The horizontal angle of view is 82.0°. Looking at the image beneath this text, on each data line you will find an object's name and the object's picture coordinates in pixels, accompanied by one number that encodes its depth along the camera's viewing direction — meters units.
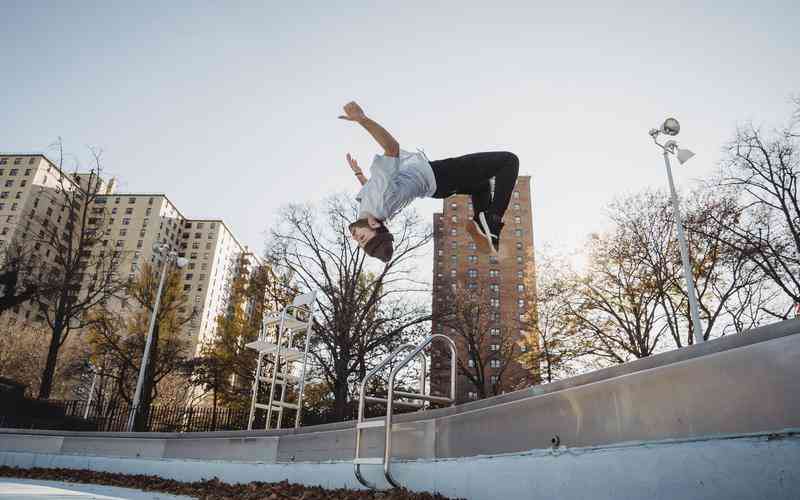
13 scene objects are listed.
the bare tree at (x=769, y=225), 16.91
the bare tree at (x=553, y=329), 22.86
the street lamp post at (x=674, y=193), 12.52
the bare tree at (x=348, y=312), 22.84
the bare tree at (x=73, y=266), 21.25
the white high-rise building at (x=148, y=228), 75.69
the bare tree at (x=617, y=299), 20.53
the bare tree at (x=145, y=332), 25.06
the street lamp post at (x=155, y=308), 12.55
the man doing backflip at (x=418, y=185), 3.88
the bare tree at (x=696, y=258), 18.73
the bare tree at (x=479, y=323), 25.70
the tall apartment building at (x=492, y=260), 66.50
